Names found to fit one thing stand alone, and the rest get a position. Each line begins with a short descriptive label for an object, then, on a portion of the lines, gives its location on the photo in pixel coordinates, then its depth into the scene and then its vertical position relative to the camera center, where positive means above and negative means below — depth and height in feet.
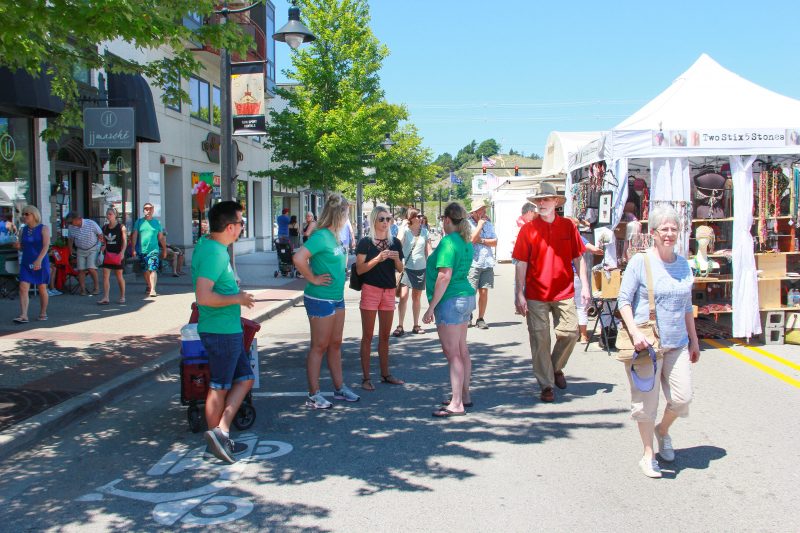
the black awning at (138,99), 52.49 +11.65
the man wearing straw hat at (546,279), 20.88 -0.83
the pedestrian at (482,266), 33.09 -0.69
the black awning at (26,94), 39.60 +9.27
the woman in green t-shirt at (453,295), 19.22 -1.17
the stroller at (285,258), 59.67 -0.32
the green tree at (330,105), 75.97 +16.63
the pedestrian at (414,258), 32.22 -0.27
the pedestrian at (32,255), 32.48 +0.12
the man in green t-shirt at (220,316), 15.51 -1.34
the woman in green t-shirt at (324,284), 19.25 -0.82
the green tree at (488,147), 556.88 +82.09
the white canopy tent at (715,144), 28.71 +4.19
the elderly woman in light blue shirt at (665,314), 14.60 -1.33
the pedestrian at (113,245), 40.52 +0.65
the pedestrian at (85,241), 41.83 +0.93
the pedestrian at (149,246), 42.22 +0.60
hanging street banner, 44.70 +9.89
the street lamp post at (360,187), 95.87 +9.33
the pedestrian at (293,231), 72.93 +2.41
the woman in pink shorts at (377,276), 21.88 -0.71
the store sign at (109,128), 46.42 +8.32
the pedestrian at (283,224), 69.31 +2.91
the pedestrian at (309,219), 57.15 +2.81
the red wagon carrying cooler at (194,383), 17.38 -3.08
